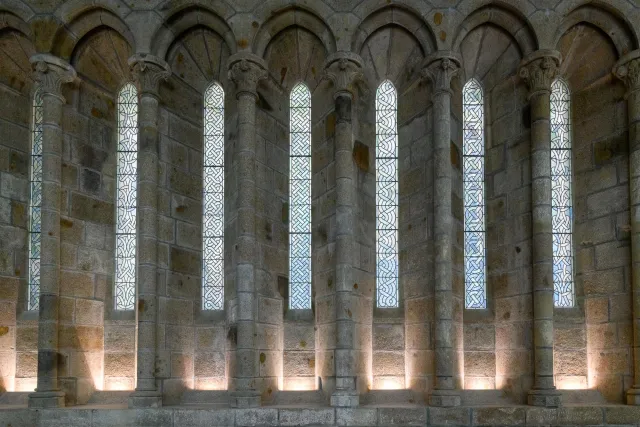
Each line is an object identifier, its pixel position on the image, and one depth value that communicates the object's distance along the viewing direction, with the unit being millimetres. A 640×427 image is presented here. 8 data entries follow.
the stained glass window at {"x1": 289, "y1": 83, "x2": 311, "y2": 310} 9789
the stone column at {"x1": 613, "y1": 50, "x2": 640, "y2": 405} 8984
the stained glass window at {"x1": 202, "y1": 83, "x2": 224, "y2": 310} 9828
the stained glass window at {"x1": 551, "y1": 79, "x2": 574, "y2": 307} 9750
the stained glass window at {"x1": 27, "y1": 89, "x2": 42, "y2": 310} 9734
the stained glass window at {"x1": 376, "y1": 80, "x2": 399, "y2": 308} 9750
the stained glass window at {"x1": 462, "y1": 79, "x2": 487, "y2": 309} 9812
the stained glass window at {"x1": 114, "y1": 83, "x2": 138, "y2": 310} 9820
